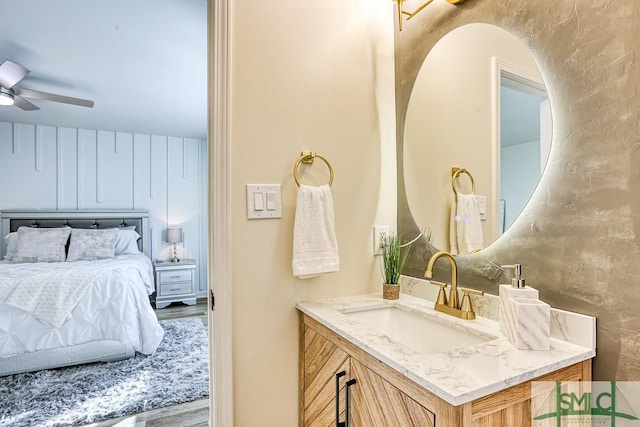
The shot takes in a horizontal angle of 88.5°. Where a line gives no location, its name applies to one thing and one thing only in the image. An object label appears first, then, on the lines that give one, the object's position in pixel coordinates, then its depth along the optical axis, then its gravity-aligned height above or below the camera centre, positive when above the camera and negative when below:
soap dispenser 0.83 -0.28
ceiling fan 2.25 +0.99
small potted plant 1.35 -0.20
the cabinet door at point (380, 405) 0.73 -0.47
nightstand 4.48 -0.92
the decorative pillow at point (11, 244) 3.75 -0.32
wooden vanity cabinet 0.68 -0.44
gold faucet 1.09 -0.29
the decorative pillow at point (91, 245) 3.87 -0.34
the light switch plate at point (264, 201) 1.22 +0.06
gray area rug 2.03 -1.22
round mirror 1.03 +0.28
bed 2.49 -0.79
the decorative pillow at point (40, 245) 3.67 -0.32
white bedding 2.48 -0.81
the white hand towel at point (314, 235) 1.25 -0.07
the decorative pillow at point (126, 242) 4.25 -0.33
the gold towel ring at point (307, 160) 1.30 +0.22
